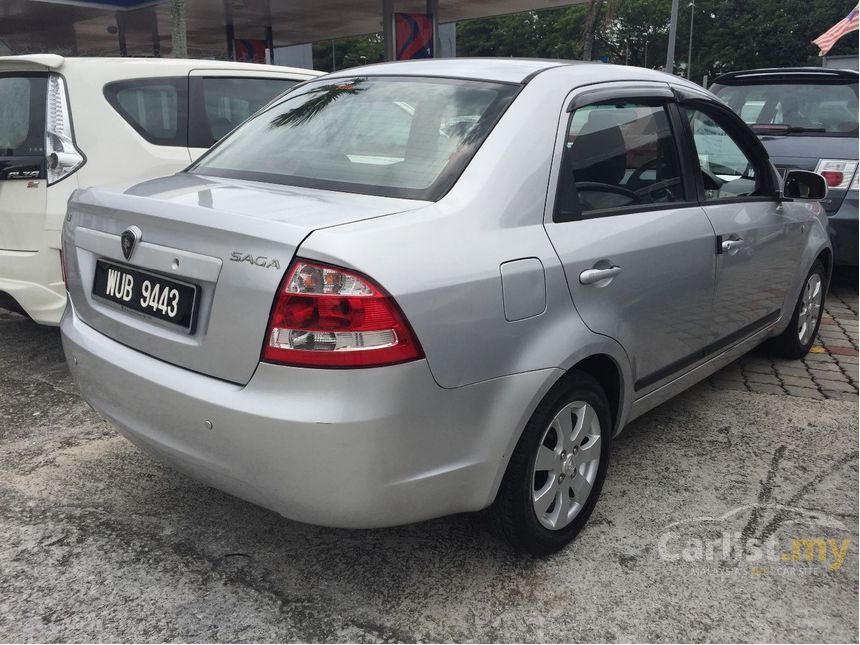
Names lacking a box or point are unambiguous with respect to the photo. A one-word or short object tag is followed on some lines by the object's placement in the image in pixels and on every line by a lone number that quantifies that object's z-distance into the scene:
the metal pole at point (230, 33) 25.79
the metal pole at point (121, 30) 25.28
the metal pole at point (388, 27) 20.77
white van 4.32
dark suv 6.13
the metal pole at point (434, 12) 20.78
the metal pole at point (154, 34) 24.62
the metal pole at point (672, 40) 21.62
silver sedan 2.12
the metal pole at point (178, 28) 13.52
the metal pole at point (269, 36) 26.84
